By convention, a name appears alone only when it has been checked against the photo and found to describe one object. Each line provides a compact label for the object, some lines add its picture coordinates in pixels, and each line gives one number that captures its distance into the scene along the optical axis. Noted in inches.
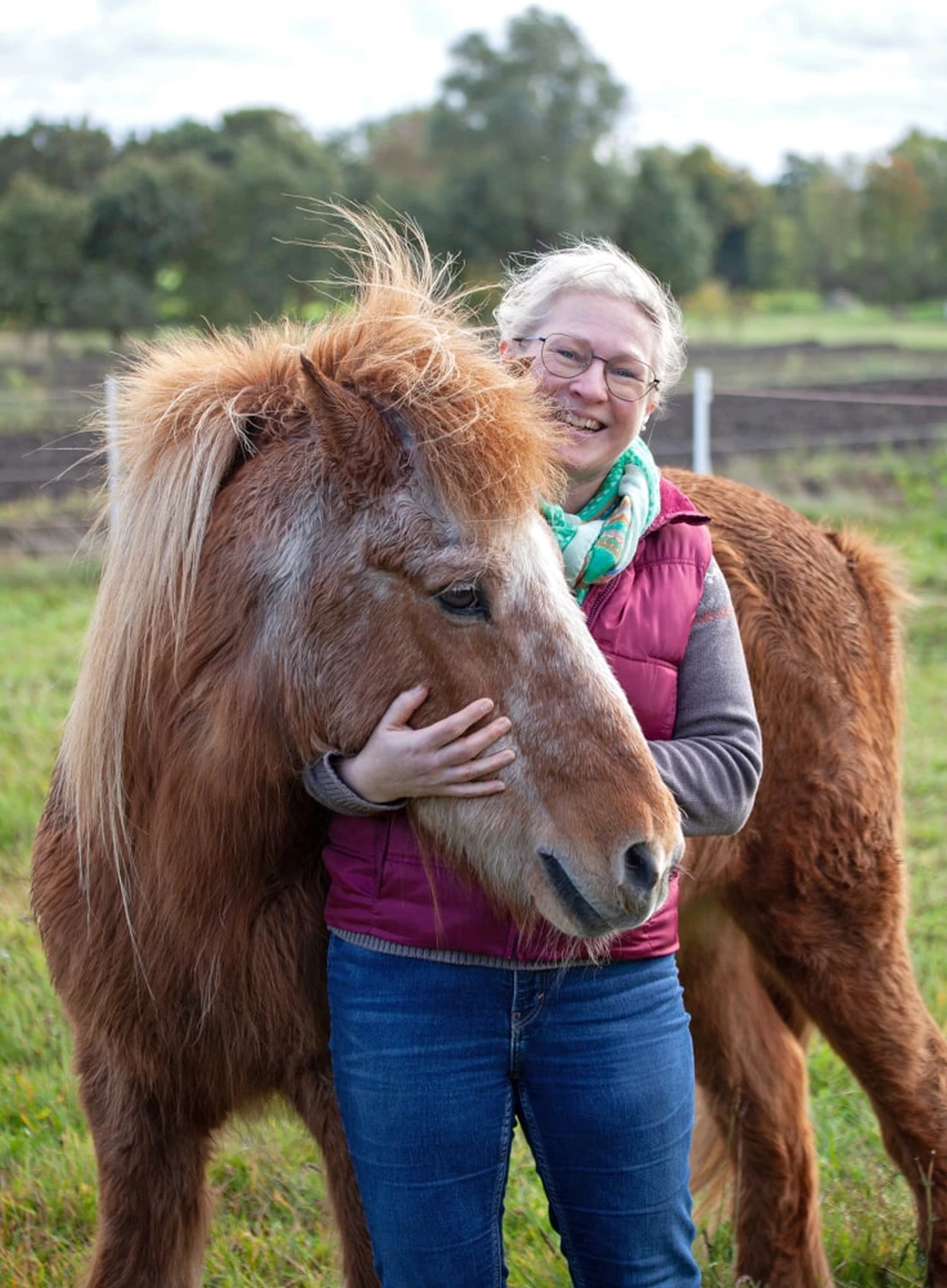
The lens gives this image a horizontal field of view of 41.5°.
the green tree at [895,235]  2417.6
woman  77.1
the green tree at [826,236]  2583.7
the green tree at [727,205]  2608.3
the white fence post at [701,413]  365.7
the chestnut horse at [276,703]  73.7
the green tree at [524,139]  1707.7
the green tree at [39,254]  1159.0
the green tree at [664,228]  1717.5
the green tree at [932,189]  2365.9
